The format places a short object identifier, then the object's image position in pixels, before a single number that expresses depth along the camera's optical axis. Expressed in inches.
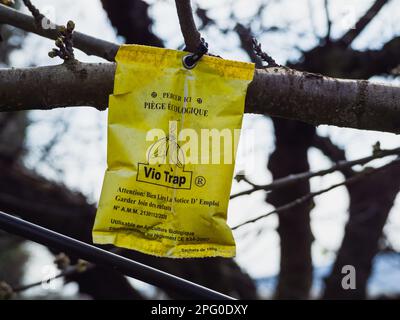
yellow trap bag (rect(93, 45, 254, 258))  30.0
